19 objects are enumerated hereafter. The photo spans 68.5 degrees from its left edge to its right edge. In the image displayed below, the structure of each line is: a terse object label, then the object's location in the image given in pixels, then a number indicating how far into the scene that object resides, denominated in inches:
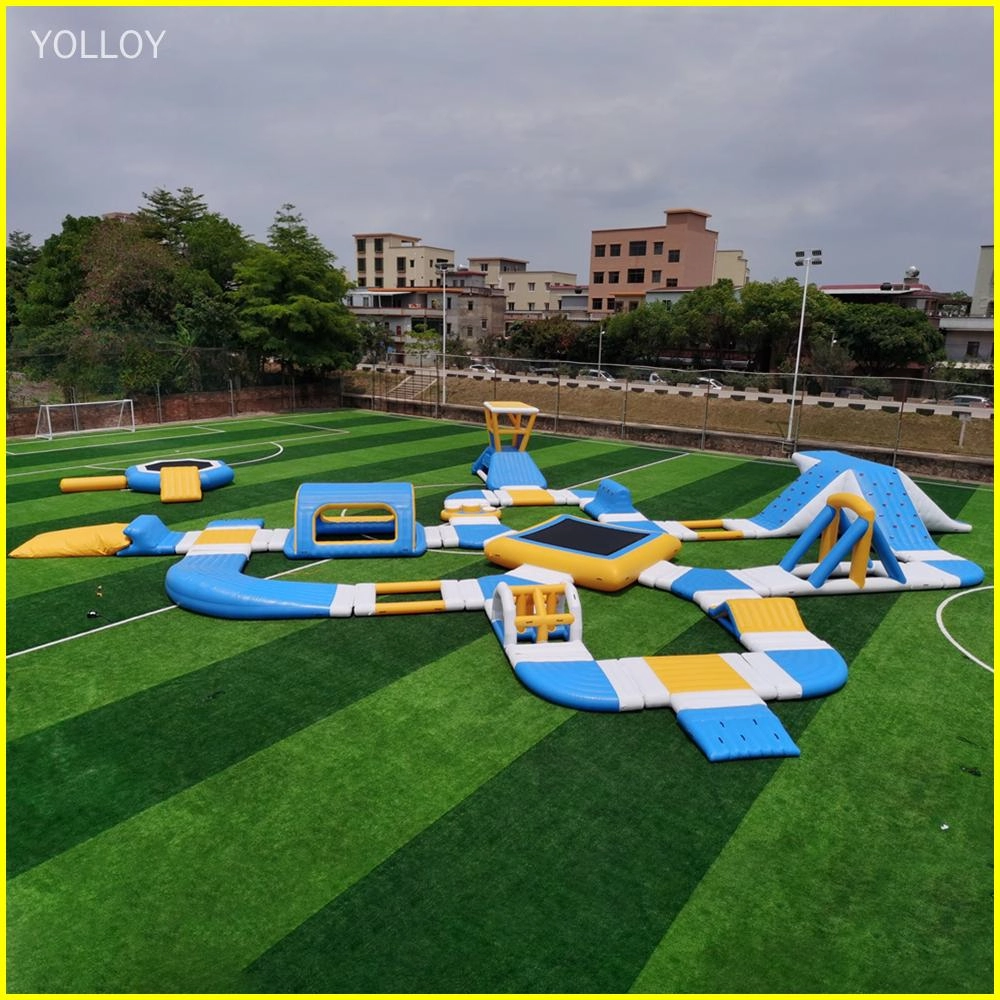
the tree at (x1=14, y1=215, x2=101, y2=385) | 1654.8
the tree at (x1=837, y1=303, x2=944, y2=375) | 2071.9
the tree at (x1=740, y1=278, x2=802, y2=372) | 2129.7
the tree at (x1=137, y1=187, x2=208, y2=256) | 1941.4
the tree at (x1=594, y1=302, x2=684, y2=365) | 2357.3
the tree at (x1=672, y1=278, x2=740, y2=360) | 2256.4
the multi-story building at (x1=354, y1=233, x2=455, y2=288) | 3895.2
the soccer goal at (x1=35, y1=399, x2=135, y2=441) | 1067.3
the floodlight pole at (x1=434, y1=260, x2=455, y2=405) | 1366.6
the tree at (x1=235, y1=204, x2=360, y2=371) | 1314.0
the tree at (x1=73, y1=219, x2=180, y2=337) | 1385.3
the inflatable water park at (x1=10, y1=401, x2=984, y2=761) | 336.8
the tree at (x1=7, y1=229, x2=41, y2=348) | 1942.7
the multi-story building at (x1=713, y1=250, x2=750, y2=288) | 3351.4
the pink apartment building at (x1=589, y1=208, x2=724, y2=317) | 3157.0
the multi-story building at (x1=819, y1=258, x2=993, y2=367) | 2474.2
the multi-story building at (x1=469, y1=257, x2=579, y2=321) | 3727.9
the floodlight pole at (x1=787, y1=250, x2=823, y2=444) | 959.0
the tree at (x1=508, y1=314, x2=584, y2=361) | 2559.1
